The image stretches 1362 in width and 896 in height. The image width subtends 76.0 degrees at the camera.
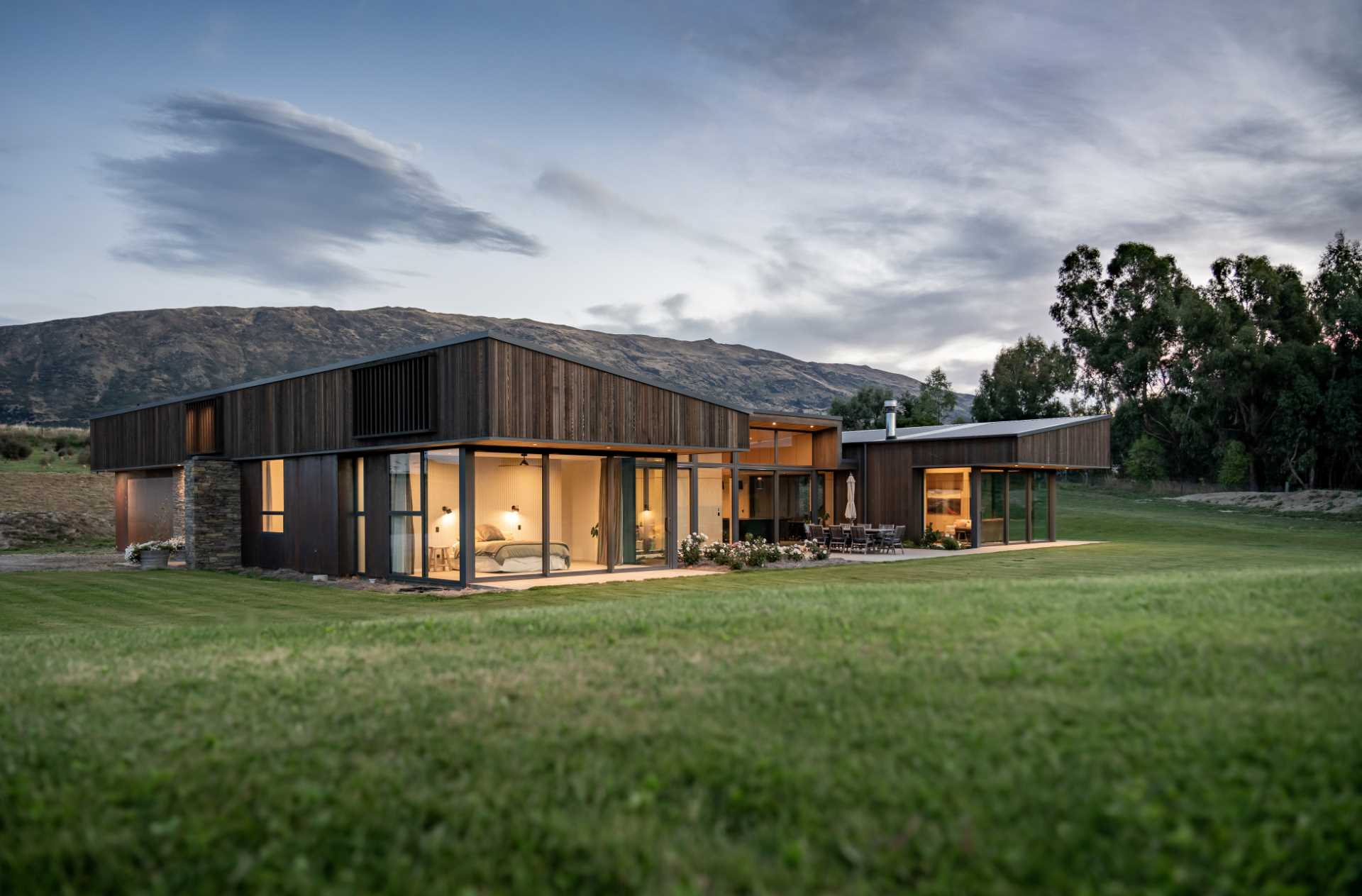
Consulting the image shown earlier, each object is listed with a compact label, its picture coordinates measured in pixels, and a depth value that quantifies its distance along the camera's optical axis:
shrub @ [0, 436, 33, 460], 39.28
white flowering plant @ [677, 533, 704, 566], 19.05
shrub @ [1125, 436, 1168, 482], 51.19
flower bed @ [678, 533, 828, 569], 19.06
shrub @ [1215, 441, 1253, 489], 46.62
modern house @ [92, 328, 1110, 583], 15.31
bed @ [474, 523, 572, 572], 15.81
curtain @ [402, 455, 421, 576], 16.14
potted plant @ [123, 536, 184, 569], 20.64
